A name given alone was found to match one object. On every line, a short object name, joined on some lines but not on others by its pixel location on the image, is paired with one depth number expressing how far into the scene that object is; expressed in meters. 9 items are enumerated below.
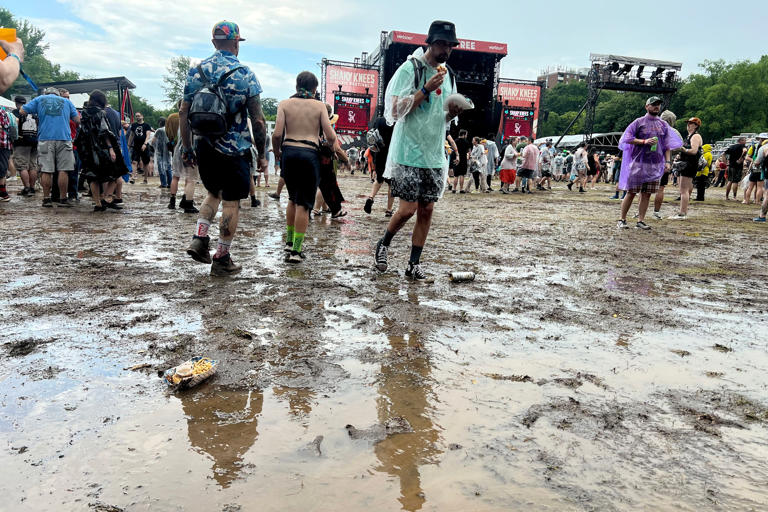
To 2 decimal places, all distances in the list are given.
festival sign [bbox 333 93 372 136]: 28.56
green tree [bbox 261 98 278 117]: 90.15
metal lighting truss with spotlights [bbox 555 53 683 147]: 33.25
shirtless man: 4.57
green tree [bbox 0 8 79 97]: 57.34
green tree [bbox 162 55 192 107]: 64.00
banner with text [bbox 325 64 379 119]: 29.56
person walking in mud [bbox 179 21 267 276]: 3.90
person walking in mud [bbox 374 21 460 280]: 3.84
